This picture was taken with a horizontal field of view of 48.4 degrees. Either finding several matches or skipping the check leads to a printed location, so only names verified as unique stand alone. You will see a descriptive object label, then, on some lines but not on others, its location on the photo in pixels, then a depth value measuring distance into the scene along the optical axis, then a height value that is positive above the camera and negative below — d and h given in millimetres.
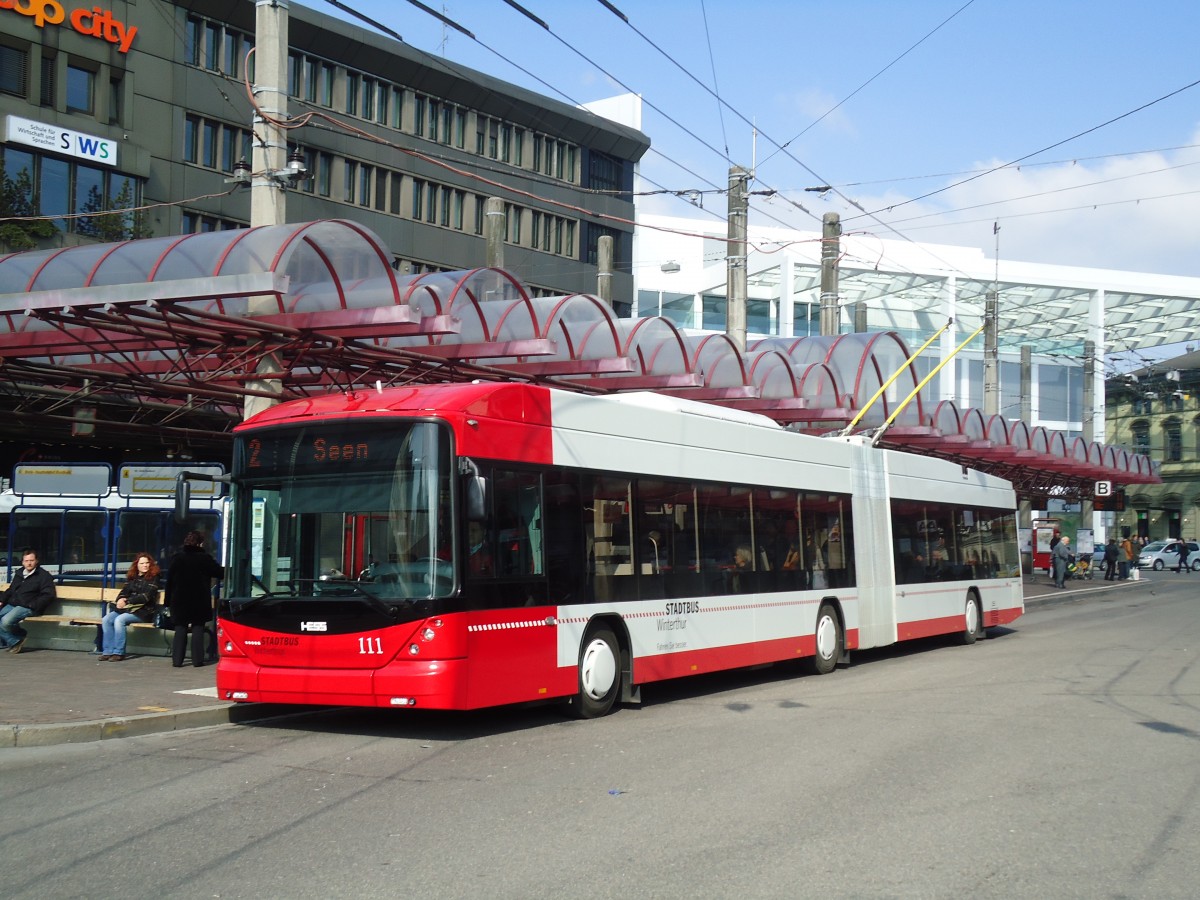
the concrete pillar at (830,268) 28188 +6516
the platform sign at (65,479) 18234 +1501
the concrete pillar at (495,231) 28516 +7460
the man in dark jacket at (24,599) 16875 -131
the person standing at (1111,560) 53125 +407
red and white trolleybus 10539 +273
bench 16422 -441
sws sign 36625 +12608
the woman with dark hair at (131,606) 15961 -239
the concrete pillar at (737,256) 24578 +5931
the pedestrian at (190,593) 15000 -80
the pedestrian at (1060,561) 45312 +344
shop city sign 37156 +16211
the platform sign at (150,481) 17125 +1368
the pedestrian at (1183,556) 69000 +648
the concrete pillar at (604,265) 32062 +7660
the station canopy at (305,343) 14383 +3185
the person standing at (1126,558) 53581 +478
